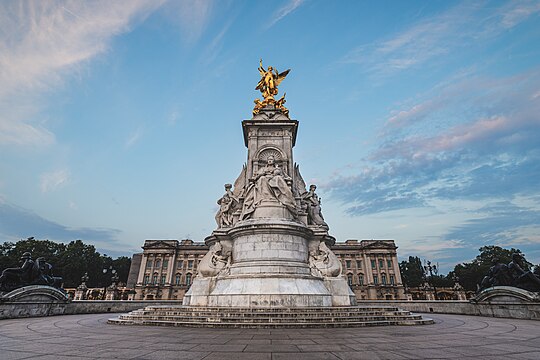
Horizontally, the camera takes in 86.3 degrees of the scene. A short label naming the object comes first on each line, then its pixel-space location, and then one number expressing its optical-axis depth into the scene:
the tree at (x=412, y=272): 89.60
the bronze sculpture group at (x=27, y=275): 14.84
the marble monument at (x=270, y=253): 13.07
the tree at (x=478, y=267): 65.94
